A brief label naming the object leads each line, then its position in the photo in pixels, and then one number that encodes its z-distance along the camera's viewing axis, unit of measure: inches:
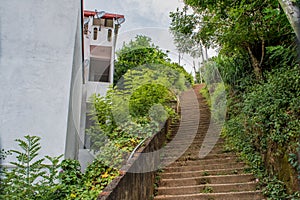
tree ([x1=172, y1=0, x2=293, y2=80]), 193.3
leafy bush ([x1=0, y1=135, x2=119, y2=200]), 101.7
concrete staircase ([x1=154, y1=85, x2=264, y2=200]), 144.3
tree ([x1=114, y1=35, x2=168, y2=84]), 366.3
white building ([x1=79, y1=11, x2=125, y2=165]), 321.1
